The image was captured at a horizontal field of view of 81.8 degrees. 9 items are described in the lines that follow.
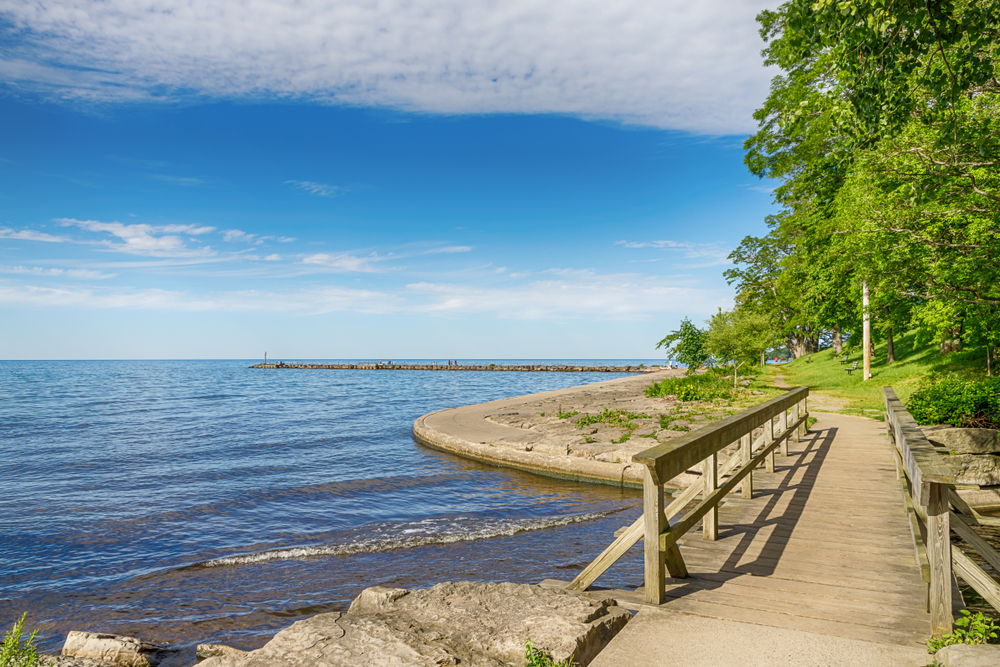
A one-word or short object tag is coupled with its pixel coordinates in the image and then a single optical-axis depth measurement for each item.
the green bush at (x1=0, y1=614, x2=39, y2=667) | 3.82
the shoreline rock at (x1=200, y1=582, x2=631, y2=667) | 3.58
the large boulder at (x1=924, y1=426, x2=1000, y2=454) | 10.66
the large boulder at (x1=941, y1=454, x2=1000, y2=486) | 10.31
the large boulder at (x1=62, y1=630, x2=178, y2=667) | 5.55
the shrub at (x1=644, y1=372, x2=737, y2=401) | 24.02
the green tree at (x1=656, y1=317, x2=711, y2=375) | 40.41
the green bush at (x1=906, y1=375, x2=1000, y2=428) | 11.50
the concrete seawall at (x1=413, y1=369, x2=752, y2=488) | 14.30
